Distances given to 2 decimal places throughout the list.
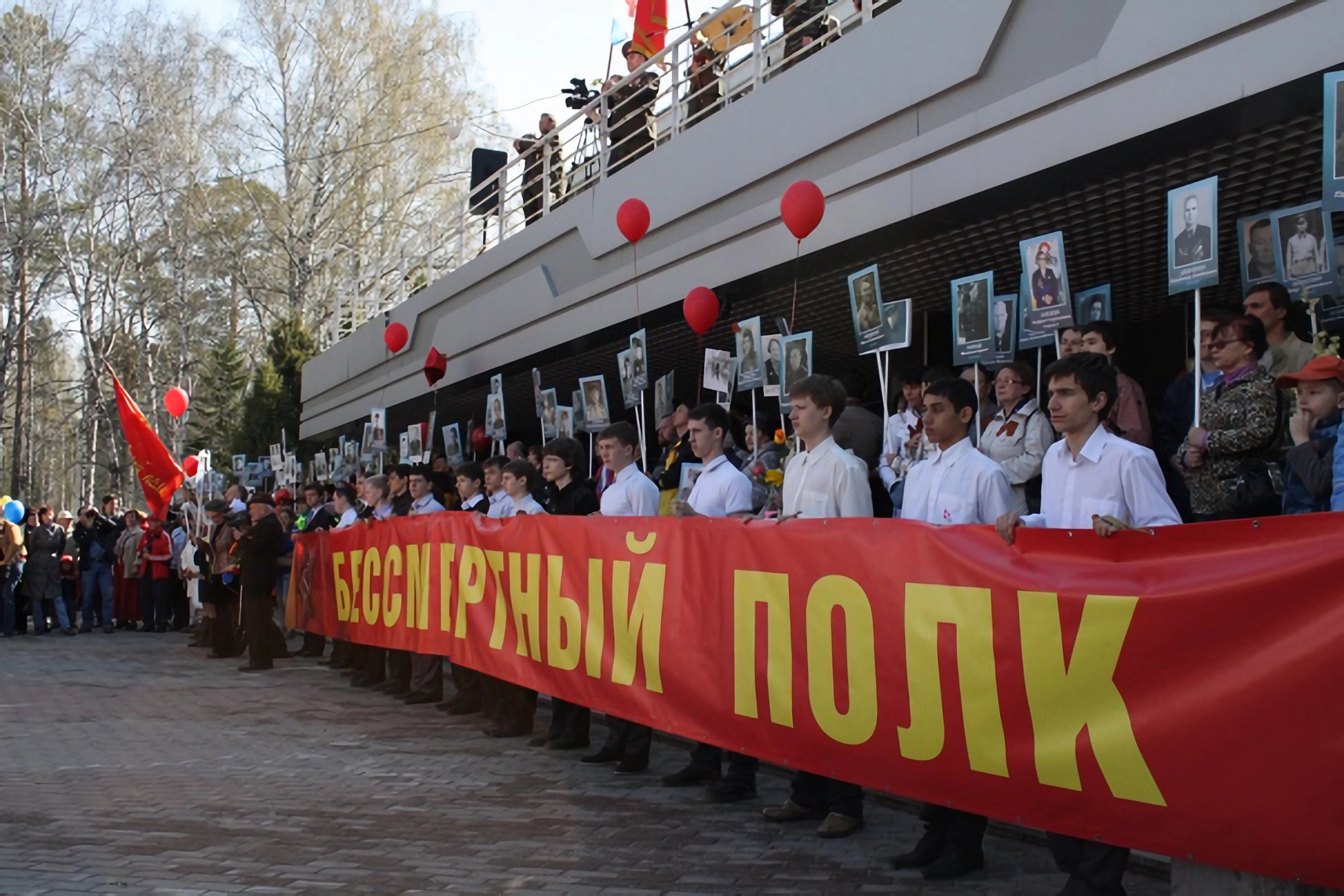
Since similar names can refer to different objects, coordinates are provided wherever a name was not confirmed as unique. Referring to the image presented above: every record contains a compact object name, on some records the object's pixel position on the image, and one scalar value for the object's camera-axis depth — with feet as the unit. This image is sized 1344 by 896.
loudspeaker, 75.15
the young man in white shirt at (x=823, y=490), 20.94
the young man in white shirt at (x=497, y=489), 33.37
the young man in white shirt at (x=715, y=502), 23.71
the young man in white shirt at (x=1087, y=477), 15.55
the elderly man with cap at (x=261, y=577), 47.57
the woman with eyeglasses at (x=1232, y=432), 19.04
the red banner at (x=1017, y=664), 12.48
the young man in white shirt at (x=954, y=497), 18.25
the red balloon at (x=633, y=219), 42.96
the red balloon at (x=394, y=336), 70.54
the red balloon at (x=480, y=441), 59.26
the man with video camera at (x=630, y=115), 48.34
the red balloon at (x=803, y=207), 32.07
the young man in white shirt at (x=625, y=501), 26.50
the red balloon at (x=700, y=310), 38.37
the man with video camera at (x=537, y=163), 57.88
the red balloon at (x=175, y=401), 78.38
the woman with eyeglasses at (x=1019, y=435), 23.79
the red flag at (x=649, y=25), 56.90
